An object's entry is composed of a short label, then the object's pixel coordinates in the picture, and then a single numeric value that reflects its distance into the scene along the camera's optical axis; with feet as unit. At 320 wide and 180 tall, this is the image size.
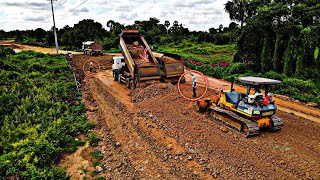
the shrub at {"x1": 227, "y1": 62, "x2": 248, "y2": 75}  66.46
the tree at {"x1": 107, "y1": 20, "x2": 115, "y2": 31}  233.65
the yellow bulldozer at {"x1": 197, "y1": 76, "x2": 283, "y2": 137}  27.67
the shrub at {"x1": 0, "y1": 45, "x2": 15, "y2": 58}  97.93
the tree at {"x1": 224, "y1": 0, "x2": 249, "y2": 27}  135.50
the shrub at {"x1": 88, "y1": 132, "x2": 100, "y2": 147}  29.10
